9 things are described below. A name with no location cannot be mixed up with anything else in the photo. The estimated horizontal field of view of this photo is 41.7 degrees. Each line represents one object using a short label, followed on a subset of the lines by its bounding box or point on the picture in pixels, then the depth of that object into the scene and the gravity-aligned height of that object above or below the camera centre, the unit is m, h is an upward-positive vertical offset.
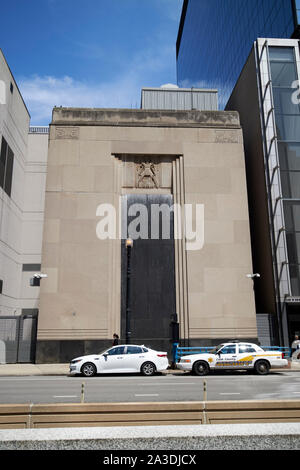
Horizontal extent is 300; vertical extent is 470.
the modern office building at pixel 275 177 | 25.17 +10.61
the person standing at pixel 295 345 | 22.88 -0.61
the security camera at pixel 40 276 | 23.45 +3.49
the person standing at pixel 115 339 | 21.73 -0.21
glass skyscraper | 37.00 +41.47
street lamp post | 20.36 +1.94
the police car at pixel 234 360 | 18.17 -1.14
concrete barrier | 5.06 -1.00
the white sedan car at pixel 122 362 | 17.64 -1.18
